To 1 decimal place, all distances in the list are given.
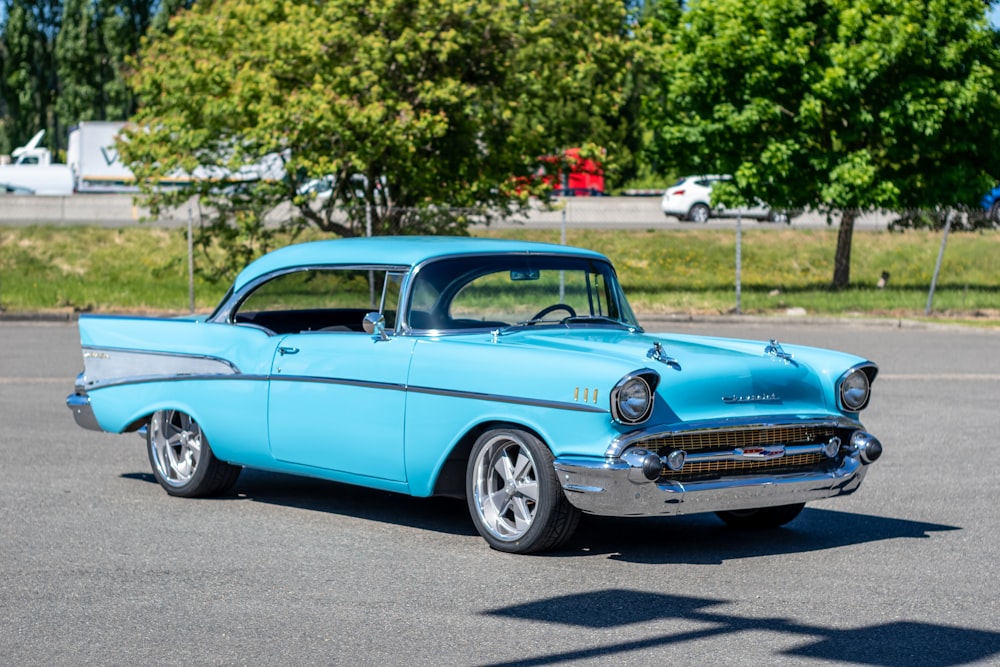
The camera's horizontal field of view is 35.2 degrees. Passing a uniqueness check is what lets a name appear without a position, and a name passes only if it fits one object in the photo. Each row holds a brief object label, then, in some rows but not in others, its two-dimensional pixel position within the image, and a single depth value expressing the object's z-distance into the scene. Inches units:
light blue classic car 278.2
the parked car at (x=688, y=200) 1796.3
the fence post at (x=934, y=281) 1054.1
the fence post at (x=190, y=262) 1050.1
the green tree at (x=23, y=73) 3125.0
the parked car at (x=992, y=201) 1674.2
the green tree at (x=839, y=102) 1160.2
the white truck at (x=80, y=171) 2153.1
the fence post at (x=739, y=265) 1054.4
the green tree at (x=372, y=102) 1085.8
